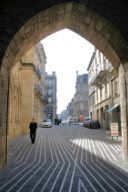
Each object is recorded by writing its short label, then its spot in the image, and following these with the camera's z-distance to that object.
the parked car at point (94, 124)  27.36
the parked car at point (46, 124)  30.18
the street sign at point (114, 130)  12.58
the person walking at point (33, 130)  11.11
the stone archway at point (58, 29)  5.74
